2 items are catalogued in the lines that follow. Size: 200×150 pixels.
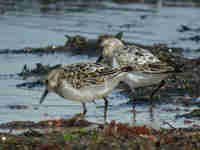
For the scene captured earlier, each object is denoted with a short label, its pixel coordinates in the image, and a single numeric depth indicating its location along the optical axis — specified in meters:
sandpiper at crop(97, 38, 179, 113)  20.67
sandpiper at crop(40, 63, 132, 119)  17.48
